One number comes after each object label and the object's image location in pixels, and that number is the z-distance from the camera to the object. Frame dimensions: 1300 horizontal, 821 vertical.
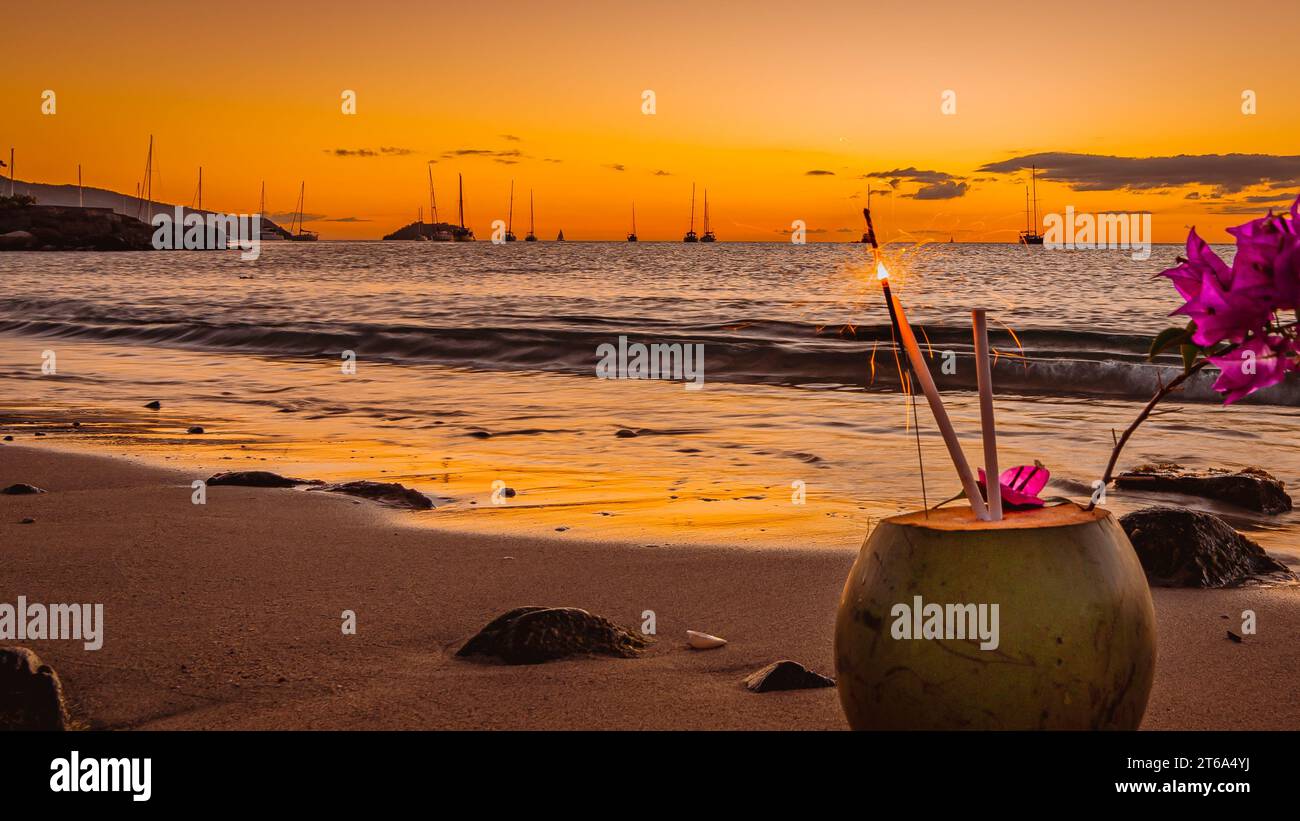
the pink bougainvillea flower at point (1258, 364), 1.67
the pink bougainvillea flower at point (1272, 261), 1.57
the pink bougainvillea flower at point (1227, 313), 1.61
